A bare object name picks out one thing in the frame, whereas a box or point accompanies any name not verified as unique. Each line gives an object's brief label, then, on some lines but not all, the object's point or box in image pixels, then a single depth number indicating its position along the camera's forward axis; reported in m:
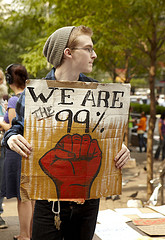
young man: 1.95
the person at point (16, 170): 3.35
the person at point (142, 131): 14.48
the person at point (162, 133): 12.62
